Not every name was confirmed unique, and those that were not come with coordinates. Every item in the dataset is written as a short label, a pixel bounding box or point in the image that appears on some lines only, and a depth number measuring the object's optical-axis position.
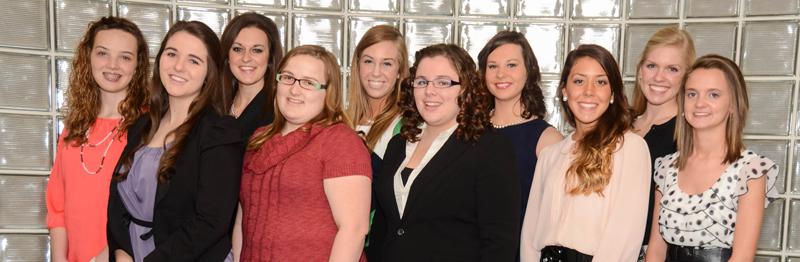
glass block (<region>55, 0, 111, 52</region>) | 3.42
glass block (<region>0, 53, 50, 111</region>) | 3.34
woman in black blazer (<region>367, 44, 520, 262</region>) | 2.04
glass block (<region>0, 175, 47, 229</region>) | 3.38
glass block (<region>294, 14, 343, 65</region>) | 3.68
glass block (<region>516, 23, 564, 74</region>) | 3.71
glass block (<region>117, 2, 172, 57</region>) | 3.51
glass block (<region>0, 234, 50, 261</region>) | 3.41
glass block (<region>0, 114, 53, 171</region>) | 3.37
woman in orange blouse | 2.54
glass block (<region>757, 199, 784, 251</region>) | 3.44
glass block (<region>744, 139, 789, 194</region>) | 3.41
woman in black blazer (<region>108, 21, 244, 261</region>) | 1.97
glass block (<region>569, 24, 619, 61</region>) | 3.66
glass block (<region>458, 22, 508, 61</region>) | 3.72
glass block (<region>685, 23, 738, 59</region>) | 3.48
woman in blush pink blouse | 2.12
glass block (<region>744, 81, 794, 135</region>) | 3.40
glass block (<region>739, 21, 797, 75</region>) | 3.39
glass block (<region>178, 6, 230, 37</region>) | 3.59
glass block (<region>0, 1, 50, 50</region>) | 3.31
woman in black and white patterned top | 2.13
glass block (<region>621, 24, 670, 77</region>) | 3.61
